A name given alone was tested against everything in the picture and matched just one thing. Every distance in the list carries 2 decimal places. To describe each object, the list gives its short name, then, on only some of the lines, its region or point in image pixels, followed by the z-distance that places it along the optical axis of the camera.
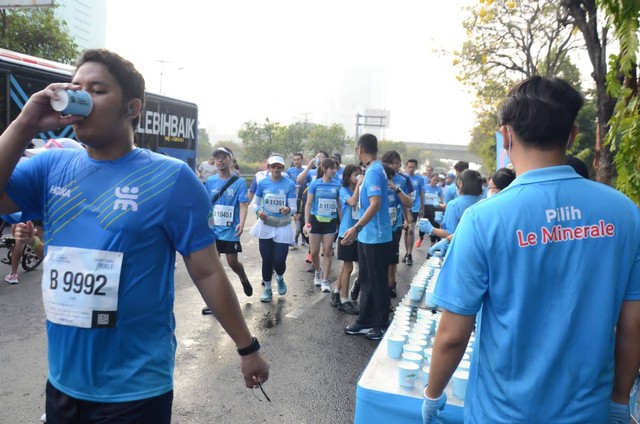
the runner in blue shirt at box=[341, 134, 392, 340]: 5.42
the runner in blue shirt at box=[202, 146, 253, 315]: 6.35
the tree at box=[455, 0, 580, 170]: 15.22
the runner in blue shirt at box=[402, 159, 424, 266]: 10.15
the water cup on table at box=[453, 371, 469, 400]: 2.50
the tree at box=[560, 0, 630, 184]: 5.24
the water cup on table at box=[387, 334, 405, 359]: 2.98
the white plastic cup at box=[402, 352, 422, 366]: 2.79
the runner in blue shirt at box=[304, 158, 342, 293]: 7.73
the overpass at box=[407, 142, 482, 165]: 101.12
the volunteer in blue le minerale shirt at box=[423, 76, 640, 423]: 1.65
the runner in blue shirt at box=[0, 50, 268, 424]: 1.76
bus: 10.33
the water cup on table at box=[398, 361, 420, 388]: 2.57
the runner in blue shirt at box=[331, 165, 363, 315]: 6.39
